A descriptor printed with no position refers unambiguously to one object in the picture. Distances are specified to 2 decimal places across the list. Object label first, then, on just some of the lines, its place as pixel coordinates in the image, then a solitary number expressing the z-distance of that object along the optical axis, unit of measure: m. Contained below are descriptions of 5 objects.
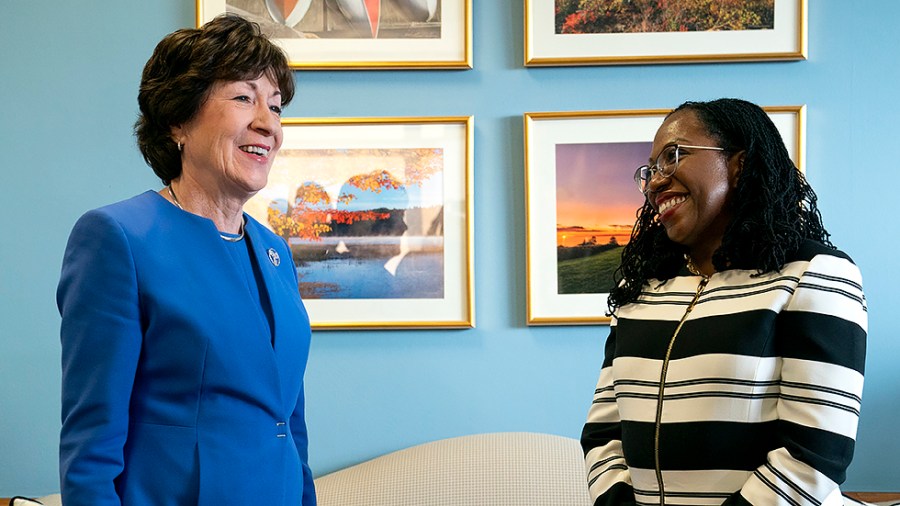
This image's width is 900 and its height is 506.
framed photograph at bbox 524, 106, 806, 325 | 2.52
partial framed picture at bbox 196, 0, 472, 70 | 2.53
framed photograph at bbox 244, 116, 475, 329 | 2.53
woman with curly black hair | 1.21
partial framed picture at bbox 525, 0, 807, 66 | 2.49
